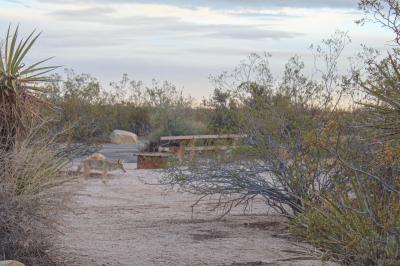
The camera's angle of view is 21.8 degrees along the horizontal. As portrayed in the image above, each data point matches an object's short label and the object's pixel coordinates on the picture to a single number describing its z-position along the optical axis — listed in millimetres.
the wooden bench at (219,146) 17207
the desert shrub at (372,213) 8486
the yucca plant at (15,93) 12863
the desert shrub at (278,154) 15125
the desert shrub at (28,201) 11421
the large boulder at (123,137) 47394
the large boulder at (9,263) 9569
